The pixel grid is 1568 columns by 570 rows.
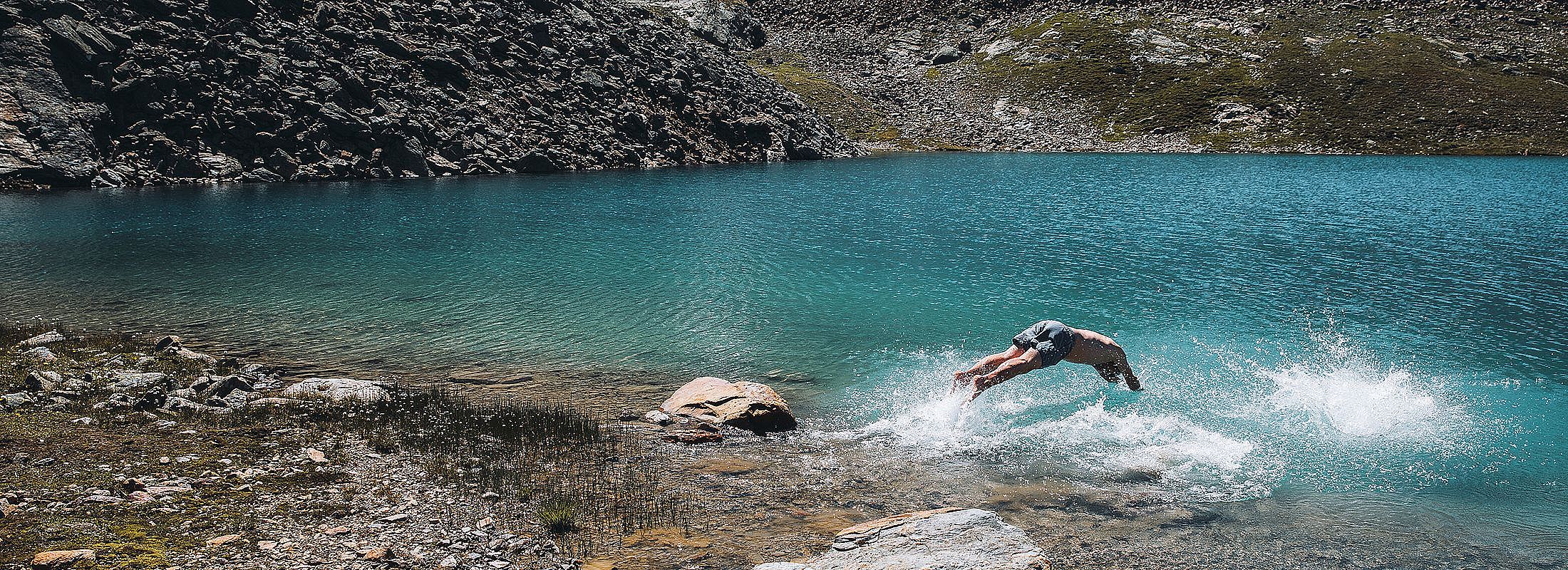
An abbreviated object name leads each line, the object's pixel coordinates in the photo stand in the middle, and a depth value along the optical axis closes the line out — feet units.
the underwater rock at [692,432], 60.75
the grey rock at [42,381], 60.44
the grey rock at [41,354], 71.32
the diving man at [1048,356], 64.90
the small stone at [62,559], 34.55
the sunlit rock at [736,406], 63.41
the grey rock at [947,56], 638.12
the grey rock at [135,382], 63.72
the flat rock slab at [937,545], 38.22
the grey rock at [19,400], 56.37
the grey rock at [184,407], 58.80
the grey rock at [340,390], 65.87
